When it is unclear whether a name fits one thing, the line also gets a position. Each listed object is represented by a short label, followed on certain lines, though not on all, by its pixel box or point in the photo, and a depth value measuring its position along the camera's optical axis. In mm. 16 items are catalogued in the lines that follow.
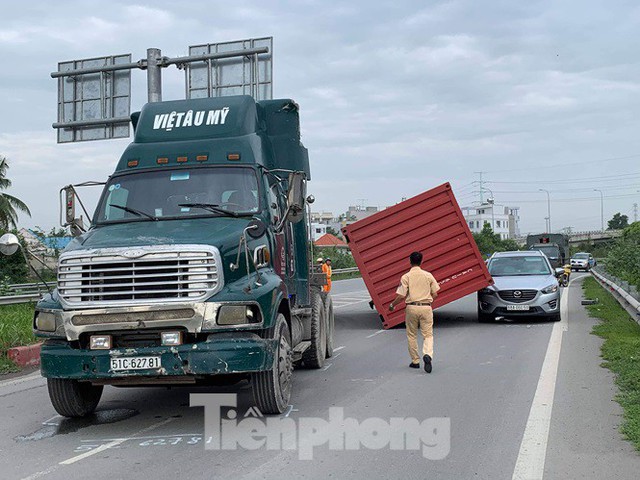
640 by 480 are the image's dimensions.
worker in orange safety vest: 11955
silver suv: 16891
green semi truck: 6844
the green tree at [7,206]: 43750
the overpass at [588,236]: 112625
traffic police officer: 10383
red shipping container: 16391
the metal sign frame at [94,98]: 19312
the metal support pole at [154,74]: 18359
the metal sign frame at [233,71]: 18250
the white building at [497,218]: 146000
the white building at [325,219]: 180875
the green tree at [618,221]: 144588
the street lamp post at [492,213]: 143625
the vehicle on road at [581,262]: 60281
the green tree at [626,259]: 20622
